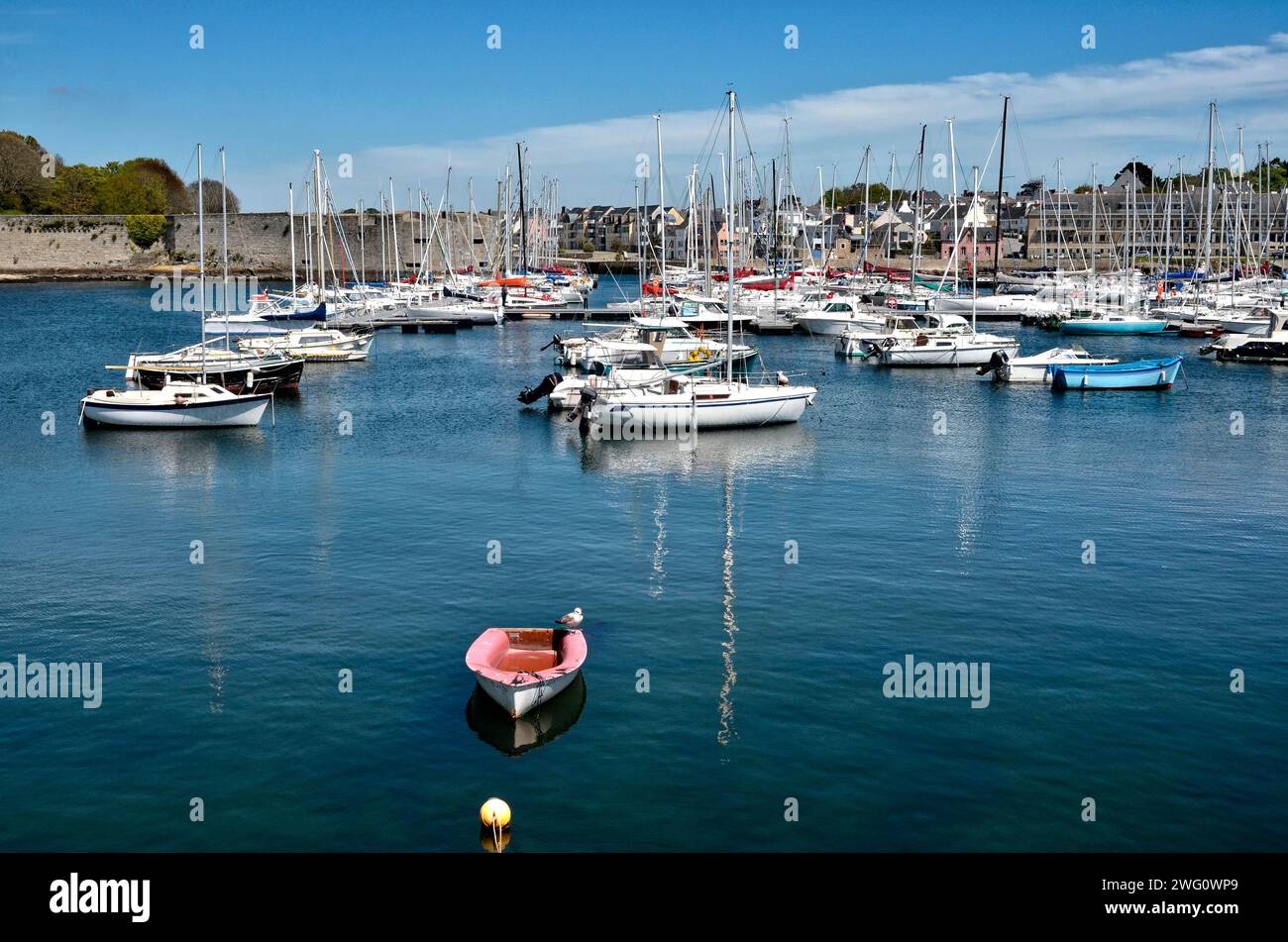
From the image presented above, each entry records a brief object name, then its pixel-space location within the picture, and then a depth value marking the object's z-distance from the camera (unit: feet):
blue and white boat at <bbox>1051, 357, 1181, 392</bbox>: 176.86
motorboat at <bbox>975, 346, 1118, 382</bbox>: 185.16
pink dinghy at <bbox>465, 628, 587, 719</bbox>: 60.85
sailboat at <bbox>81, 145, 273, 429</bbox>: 139.03
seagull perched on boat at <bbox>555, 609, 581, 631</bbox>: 69.31
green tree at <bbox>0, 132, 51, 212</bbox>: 527.40
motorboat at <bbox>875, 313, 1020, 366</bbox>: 202.80
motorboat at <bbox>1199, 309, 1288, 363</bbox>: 212.64
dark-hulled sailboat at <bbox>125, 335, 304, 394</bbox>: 155.12
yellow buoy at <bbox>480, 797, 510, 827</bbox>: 48.75
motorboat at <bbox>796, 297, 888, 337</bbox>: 254.88
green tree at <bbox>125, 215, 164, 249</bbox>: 512.63
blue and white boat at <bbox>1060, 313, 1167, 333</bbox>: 262.88
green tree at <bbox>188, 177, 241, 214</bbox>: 549.13
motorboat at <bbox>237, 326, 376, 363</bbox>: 213.66
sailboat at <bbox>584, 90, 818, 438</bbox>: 134.82
